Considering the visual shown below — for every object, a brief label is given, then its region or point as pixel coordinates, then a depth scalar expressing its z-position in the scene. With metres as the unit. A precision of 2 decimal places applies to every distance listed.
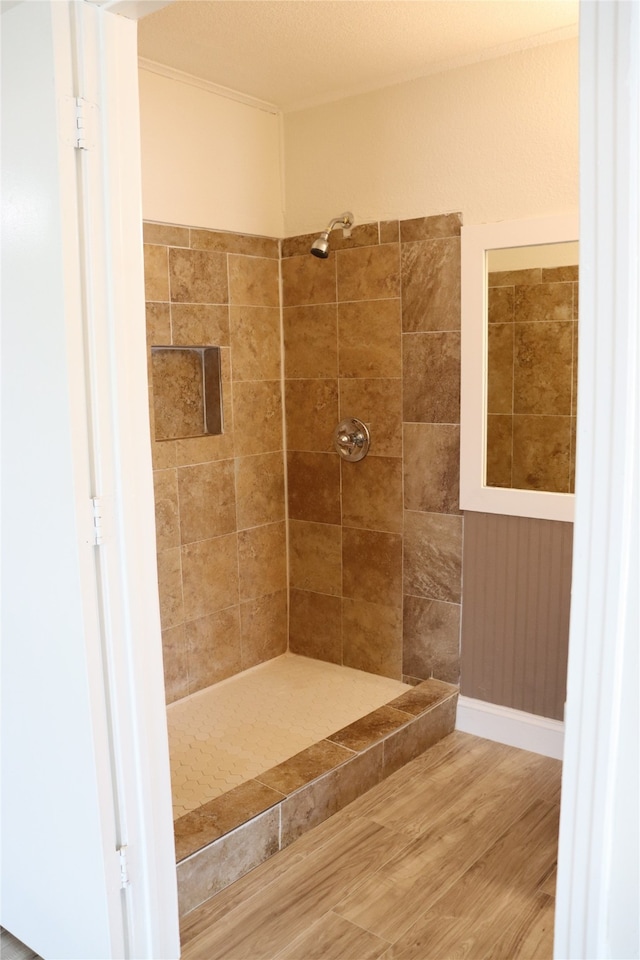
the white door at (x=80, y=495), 1.74
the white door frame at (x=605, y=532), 1.03
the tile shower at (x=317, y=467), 3.30
